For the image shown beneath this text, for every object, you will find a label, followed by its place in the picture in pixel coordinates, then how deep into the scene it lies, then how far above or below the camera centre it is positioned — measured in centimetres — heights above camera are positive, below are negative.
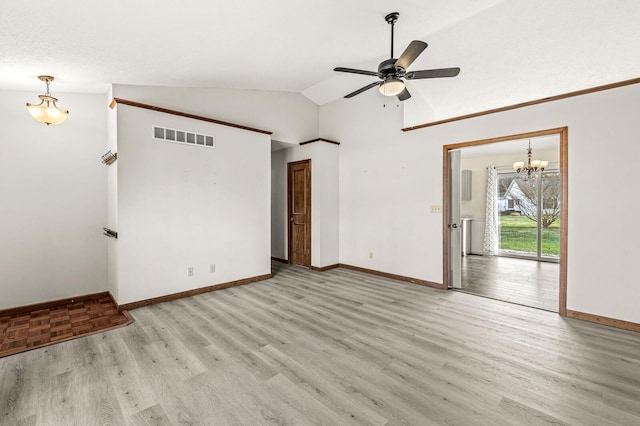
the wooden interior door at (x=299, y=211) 591 -9
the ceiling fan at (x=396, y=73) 275 +136
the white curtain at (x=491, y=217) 759 -29
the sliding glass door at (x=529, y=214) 693 -22
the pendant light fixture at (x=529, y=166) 657 +96
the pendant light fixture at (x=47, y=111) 330 +116
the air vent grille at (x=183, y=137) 393 +104
